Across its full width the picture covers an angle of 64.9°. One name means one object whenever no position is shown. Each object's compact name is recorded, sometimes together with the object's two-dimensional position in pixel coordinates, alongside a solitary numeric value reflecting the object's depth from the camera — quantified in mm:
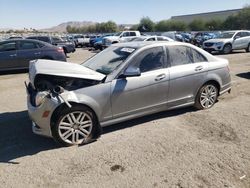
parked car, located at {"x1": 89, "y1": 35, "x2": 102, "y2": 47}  19992
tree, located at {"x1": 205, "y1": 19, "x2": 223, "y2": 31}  48370
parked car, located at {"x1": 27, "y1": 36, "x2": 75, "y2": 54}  15061
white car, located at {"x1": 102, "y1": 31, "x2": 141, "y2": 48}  17049
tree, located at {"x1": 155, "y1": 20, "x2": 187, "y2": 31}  56409
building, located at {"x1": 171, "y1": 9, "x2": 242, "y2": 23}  62160
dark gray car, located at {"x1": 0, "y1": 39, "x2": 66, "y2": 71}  8215
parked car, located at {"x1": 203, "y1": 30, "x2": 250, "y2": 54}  13063
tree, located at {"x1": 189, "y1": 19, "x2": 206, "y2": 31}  52411
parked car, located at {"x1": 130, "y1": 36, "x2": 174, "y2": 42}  11977
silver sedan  2999
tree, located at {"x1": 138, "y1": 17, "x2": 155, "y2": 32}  57385
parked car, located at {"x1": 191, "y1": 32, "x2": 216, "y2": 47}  18404
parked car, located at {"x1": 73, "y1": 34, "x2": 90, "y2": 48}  22878
